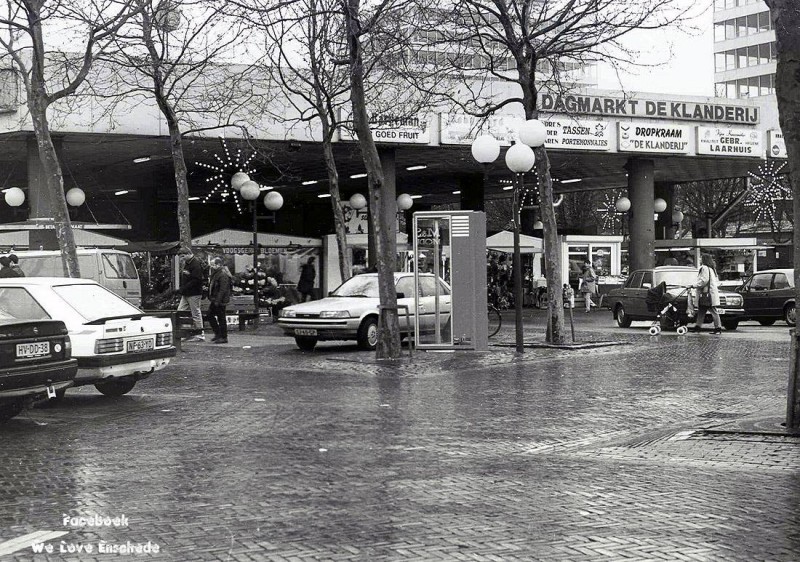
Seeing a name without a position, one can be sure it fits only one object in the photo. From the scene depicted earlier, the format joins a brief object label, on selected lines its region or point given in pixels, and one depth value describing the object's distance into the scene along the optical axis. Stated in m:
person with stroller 24.75
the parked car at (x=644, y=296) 26.69
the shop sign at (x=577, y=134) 33.81
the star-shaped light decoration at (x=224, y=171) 35.46
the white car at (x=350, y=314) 20.78
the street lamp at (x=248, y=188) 28.72
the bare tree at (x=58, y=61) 20.08
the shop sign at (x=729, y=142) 36.53
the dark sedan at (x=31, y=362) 10.59
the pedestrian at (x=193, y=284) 23.71
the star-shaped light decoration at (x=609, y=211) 62.69
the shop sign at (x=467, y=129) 32.12
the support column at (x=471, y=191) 43.12
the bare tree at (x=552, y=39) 21.14
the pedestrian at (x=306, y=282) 33.16
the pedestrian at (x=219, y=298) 23.08
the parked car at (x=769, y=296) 29.19
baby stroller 26.28
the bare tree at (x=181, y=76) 24.33
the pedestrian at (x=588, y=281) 41.59
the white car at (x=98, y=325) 12.54
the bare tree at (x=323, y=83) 25.75
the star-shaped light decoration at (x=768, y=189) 49.41
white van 26.19
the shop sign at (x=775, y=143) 38.16
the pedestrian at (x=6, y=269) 22.05
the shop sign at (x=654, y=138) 35.22
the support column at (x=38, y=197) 28.78
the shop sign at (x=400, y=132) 30.66
